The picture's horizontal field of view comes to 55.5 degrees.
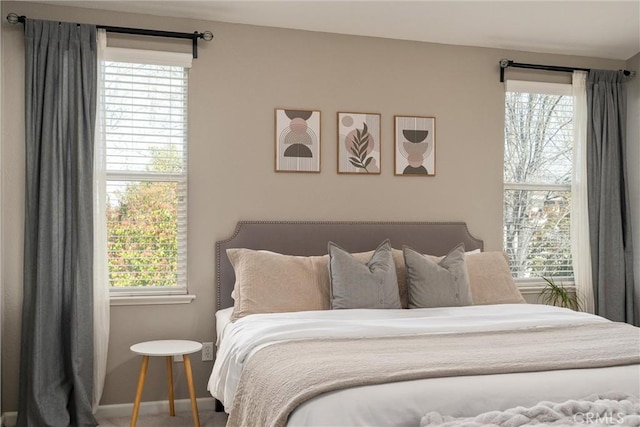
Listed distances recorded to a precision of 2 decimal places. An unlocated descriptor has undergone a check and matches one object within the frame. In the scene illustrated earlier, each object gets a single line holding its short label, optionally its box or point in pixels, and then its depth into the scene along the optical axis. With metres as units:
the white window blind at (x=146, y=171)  3.69
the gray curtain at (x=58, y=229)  3.37
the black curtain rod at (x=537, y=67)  4.29
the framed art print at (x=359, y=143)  4.03
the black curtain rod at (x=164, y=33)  3.58
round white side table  3.26
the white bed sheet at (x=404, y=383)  1.83
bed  1.88
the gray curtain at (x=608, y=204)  4.45
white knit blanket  1.71
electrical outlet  3.77
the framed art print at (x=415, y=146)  4.14
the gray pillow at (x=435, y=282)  3.36
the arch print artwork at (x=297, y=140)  3.92
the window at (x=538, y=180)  4.46
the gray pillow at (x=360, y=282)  3.25
